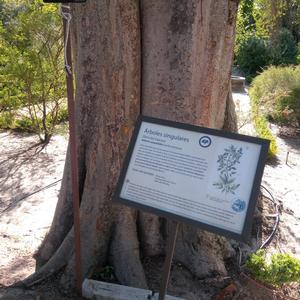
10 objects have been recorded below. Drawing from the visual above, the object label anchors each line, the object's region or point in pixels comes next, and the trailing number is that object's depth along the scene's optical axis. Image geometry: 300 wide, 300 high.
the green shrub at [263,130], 4.95
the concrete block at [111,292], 2.02
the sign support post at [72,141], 1.77
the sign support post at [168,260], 1.70
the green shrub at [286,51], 11.38
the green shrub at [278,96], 6.32
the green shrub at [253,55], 11.23
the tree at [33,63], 4.80
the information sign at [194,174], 1.56
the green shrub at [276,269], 2.20
